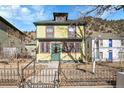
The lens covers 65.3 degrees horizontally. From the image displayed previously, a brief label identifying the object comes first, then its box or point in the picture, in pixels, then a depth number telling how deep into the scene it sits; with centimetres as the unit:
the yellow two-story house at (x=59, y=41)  901
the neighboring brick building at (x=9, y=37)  1106
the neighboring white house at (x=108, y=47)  1029
